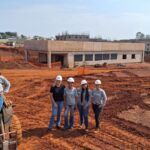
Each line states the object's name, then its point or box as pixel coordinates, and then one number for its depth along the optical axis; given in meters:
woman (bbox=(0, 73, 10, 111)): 3.81
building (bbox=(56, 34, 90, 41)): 46.86
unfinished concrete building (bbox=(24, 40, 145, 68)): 21.25
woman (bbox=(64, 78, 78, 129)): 5.46
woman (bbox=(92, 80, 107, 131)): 5.48
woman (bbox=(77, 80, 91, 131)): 5.48
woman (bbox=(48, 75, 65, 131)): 5.40
